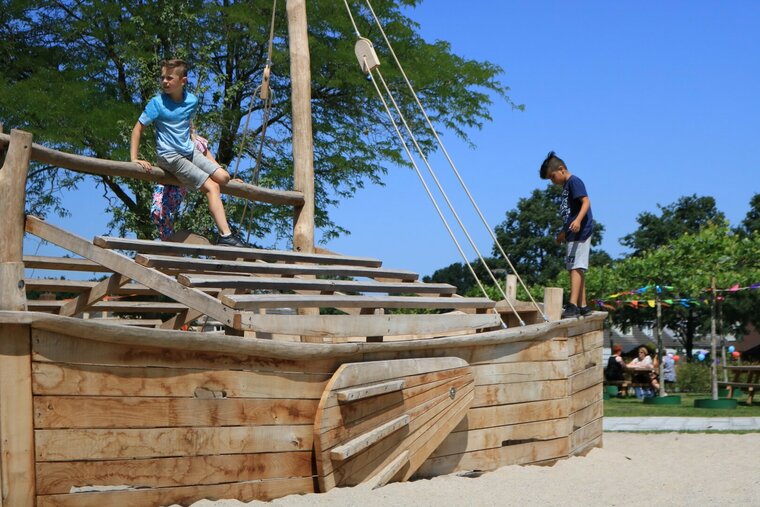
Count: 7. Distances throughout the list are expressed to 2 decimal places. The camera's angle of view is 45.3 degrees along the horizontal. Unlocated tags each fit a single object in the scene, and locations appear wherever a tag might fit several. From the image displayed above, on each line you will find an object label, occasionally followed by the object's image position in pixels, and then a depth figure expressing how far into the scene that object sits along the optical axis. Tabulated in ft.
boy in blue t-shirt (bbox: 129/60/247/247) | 21.48
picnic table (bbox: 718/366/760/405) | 54.05
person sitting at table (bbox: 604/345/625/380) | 66.28
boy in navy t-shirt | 24.06
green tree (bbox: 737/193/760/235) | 147.74
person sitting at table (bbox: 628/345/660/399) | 62.55
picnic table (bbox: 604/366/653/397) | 62.80
